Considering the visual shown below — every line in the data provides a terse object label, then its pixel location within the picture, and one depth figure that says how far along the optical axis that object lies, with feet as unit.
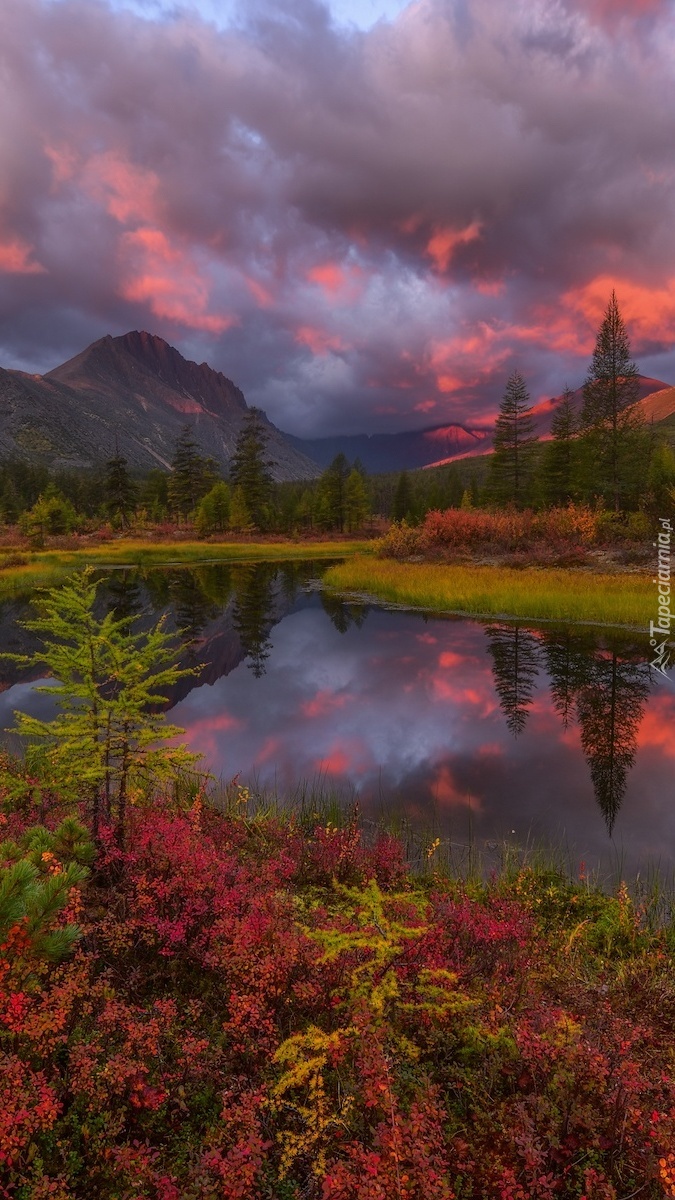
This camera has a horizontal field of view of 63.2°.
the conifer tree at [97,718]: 17.15
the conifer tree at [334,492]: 291.17
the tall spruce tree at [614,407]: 157.07
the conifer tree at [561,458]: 201.36
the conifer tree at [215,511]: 241.76
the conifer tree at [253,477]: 274.16
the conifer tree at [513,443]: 222.28
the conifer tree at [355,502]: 288.51
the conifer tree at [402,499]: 294.46
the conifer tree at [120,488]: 250.16
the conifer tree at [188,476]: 290.56
